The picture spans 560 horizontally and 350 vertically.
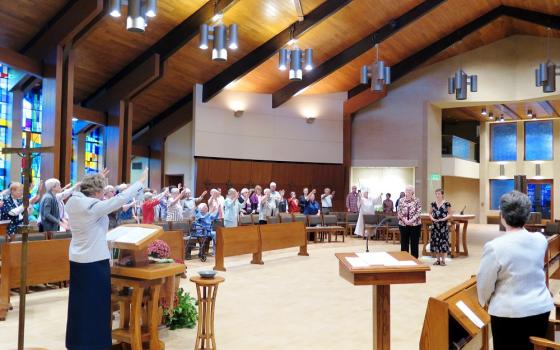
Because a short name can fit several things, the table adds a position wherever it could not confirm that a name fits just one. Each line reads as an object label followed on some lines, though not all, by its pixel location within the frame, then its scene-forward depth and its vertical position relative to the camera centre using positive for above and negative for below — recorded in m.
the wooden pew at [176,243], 6.92 -0.70
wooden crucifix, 3.61 -0.18
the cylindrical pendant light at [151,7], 7.78 +2.76
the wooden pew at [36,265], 5.43 -0.83
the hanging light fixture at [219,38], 9.45 +2.85
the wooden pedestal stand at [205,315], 4.00 -0.96
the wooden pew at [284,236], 9.24 -0.83
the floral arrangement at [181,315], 4.82 -1.16
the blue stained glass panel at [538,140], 20.03 +2.11
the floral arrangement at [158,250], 4.28 -0.49
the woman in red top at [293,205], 13.89 -0.34
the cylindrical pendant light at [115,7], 8.03 +2.85
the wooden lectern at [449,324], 2.55 -0.67
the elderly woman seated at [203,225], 9.43 -0.62
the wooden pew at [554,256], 6.94 -0.88
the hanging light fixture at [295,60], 11.05 +2.83
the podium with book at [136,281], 3.72 -0.66
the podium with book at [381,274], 2.93 -0.47
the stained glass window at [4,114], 11.00 +1.63
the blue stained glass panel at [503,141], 20.75 +2.12
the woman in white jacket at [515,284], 2.30 -0.41
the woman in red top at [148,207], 8.89 -0.28
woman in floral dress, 8.68 -0.57
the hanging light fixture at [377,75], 12.23 +2.81
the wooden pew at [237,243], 8.28 -0.84
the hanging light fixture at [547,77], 11.70 +2.66
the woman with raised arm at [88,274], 3.44 -0.56
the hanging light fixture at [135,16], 7.79 +2.64
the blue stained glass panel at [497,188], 20.86 +0.24
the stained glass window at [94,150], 13.97 +1.10
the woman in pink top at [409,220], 8.12 -0.42
